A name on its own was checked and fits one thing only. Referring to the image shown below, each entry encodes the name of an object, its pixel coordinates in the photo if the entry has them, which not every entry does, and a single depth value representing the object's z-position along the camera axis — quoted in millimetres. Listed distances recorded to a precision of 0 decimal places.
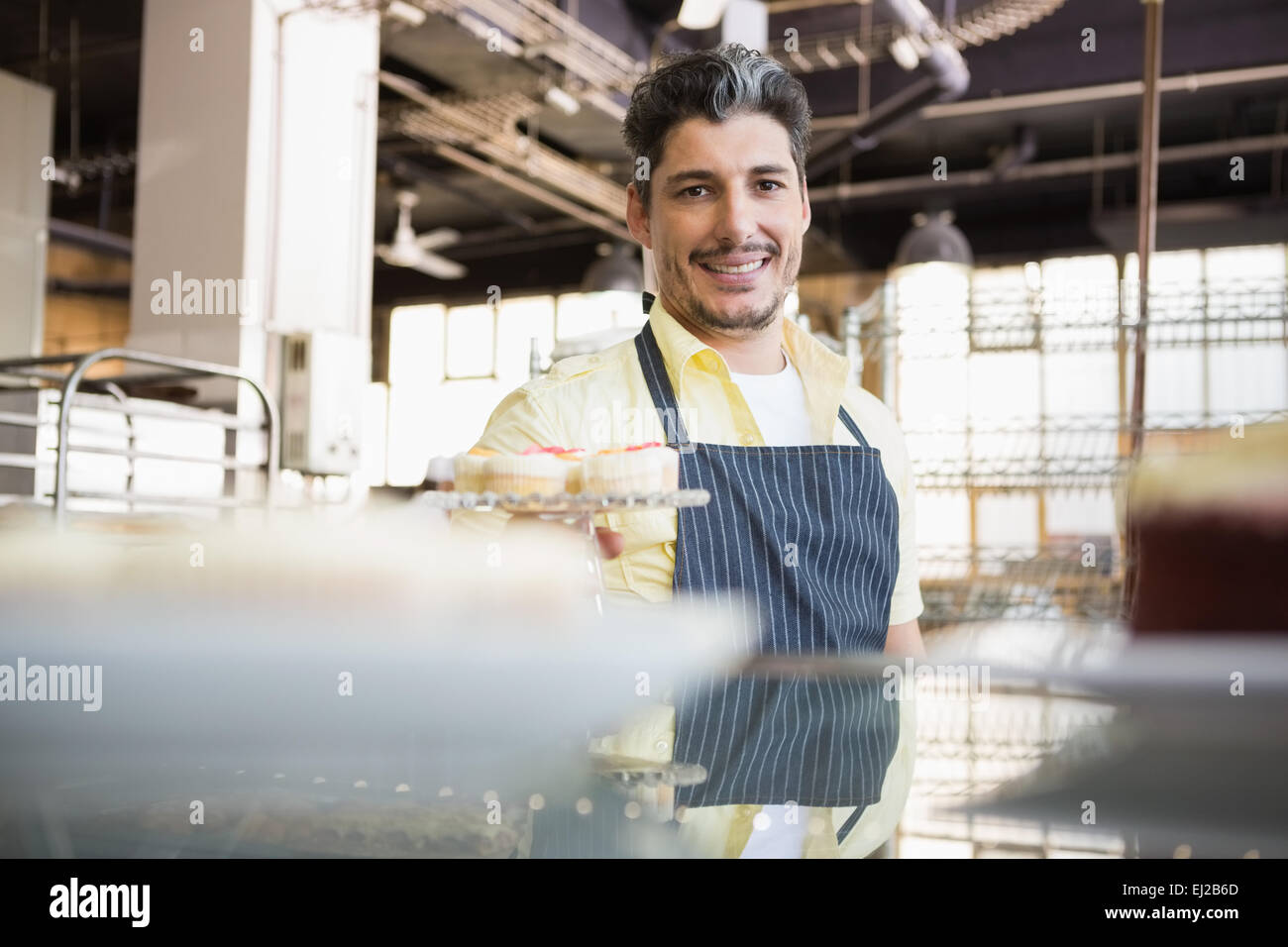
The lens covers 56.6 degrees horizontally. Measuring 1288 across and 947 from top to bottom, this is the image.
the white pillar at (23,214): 6242
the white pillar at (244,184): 4785
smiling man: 1223
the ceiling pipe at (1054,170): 7773
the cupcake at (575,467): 892
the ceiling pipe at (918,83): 4629
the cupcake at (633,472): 856
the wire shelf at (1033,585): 2109
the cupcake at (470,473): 862
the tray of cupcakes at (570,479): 797
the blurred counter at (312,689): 353
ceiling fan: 7281
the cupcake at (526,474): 844
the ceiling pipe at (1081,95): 6969
